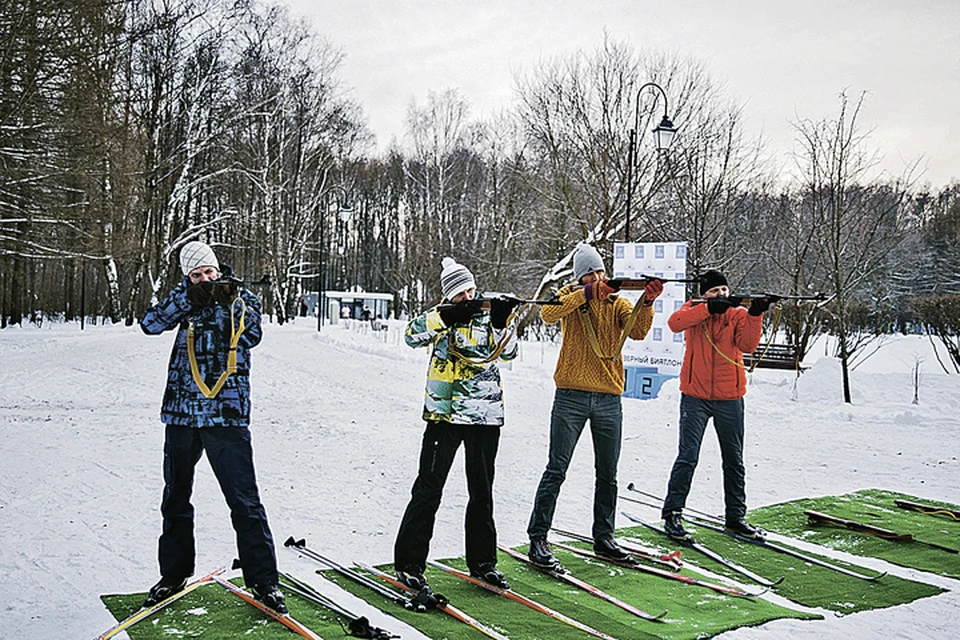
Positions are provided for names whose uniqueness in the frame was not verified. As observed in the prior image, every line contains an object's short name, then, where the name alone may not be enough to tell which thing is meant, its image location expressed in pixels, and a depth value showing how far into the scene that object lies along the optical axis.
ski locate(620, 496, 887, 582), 5.17
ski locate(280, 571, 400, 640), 3.80
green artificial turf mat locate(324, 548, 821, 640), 4.04
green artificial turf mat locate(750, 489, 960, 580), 5.54
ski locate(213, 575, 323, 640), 3.78
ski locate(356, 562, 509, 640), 3.93
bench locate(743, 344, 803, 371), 20.31
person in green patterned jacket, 4.59
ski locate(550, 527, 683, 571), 5.17
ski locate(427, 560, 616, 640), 4.04
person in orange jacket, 5.91
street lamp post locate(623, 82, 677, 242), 13.93
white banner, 13.03
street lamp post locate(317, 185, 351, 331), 33.78
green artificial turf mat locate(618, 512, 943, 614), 4.64
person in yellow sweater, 5.11
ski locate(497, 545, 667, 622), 4.30
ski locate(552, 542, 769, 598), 4.70
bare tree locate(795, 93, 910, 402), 14.41
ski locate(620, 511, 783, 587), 4.95
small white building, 52.34
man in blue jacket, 4.10
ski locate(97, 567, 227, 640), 3.73
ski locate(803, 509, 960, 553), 5.86
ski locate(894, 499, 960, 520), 6.68
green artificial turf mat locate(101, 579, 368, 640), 3.79
